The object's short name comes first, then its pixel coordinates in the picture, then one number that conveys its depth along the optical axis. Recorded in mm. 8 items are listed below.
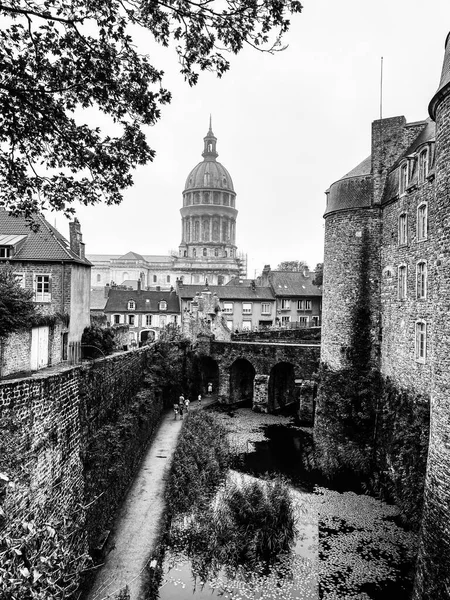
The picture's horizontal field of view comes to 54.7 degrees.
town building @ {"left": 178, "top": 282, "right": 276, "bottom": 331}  45531
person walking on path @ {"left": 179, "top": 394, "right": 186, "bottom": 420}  24047
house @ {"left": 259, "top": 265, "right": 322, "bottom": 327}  46625
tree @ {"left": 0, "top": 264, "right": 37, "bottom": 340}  13461
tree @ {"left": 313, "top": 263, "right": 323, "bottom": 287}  48625
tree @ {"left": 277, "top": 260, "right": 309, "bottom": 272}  79119
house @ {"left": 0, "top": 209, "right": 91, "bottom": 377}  19266
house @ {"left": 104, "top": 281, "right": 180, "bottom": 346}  46250
